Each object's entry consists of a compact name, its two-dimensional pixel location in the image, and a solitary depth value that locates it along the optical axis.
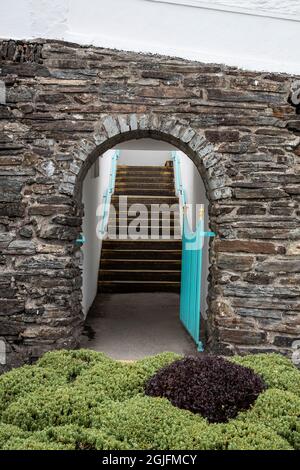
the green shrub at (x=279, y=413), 2.80
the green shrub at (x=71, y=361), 3.54
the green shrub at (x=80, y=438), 2.58
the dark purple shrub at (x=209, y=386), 2.98
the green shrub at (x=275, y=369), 3.35
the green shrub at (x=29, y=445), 2.50
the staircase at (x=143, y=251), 9.38
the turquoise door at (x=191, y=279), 5.75
